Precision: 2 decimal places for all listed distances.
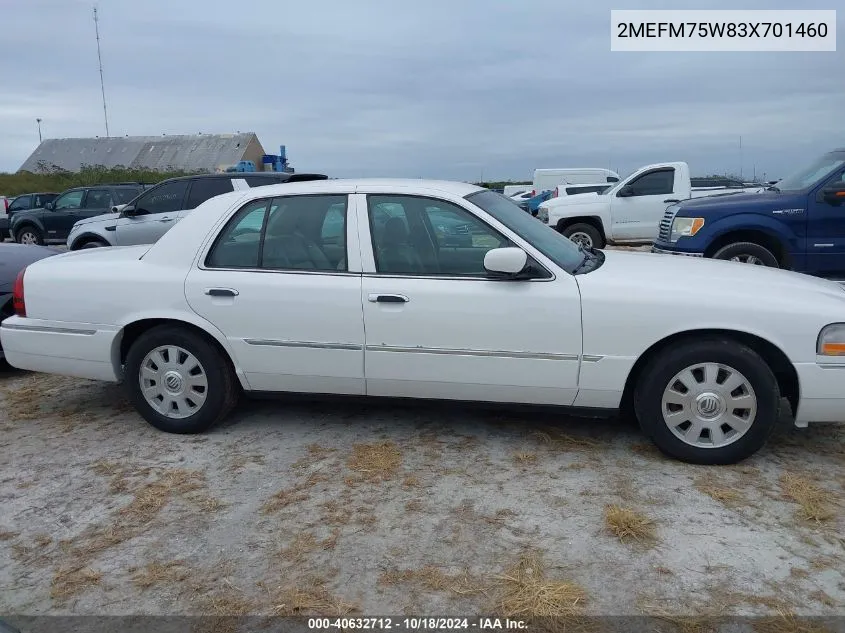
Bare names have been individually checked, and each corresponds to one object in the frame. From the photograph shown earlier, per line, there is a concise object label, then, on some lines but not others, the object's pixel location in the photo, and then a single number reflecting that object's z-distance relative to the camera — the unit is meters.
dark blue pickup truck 8.16
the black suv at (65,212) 18.08
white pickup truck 13.91
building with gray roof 51.97
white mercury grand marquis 3.79
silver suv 11.12
